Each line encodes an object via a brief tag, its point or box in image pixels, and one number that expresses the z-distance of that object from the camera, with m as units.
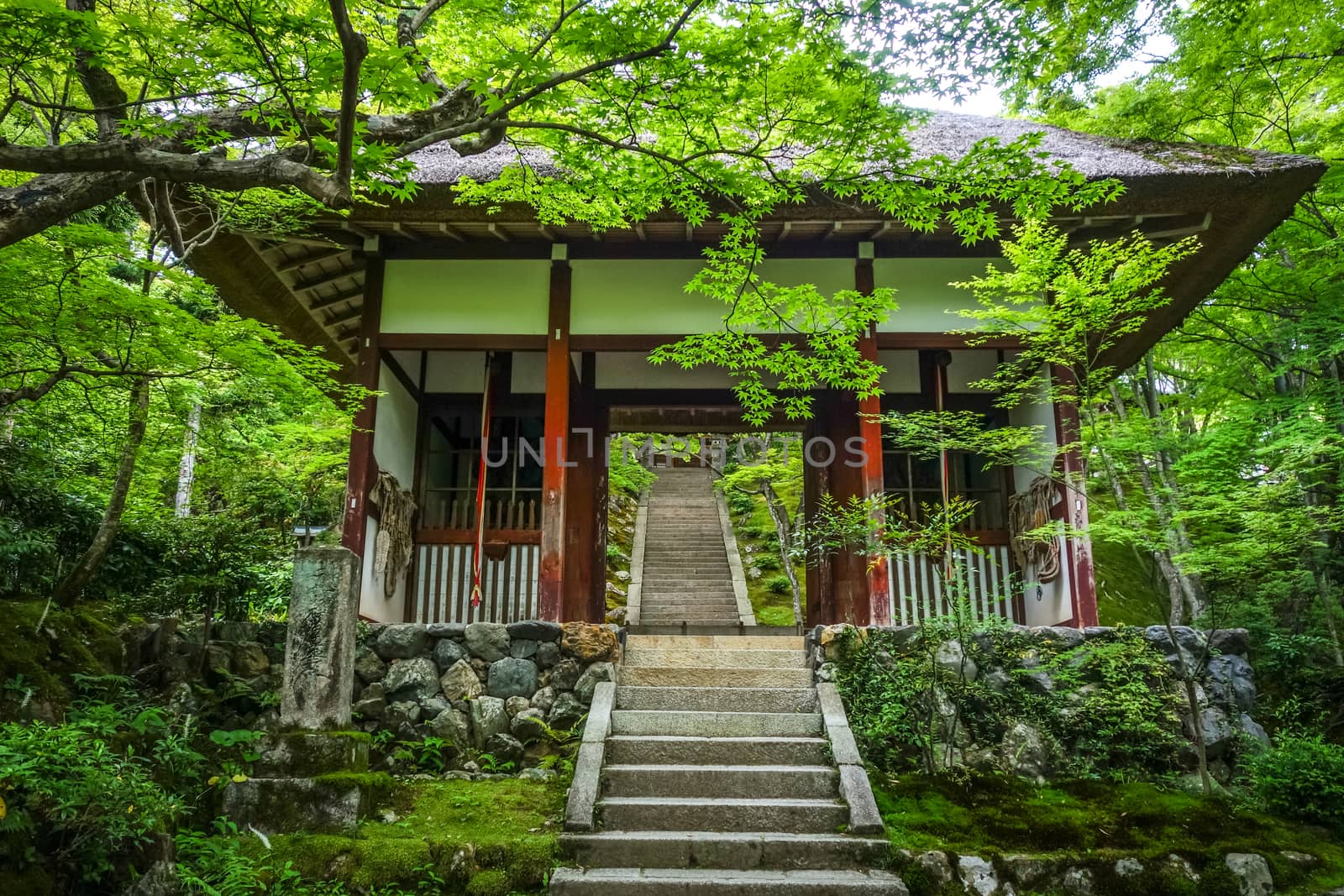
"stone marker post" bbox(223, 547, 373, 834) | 5.16
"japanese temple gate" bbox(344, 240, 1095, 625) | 8.59
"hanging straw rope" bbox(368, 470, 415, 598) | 8.96
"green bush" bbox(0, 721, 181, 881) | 3.92
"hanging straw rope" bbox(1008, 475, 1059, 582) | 8.83
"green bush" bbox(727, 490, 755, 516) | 20.56
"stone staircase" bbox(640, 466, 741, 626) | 14.95
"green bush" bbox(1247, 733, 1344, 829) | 5.49
